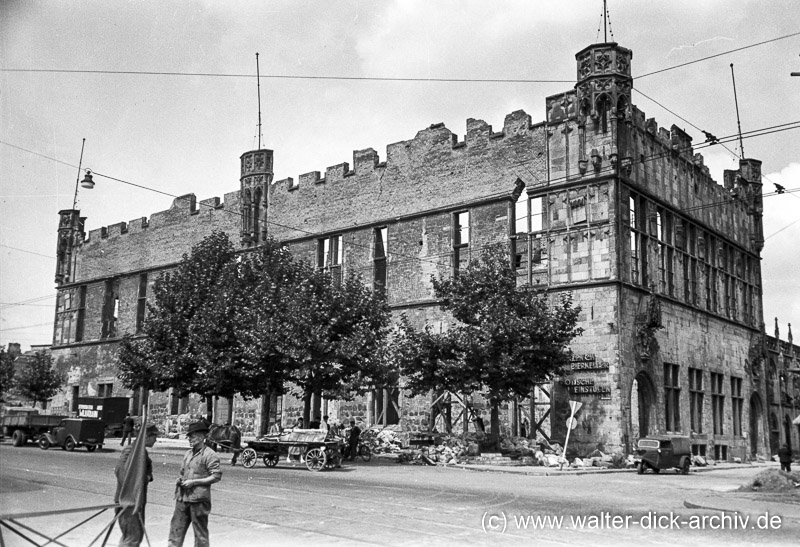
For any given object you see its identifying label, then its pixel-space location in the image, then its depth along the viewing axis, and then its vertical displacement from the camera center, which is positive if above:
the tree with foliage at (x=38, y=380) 46.06 +0.45
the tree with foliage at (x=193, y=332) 29.02 +2.17
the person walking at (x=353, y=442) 26.06 -1.54
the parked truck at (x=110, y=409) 40.44 -0.98
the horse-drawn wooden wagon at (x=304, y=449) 22.16 -1.57
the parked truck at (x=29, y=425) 32.97 -1.51
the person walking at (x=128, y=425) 30.44 -1.33
